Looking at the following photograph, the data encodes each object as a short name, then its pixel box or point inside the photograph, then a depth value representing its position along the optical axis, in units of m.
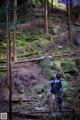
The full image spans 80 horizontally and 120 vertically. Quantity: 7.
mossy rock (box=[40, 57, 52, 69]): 22.10
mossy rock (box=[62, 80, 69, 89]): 18.45
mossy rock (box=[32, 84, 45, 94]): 17.89
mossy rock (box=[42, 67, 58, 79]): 21.17
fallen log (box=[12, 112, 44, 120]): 12.82
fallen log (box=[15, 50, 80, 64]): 23.32
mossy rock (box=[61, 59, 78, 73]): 21.77
